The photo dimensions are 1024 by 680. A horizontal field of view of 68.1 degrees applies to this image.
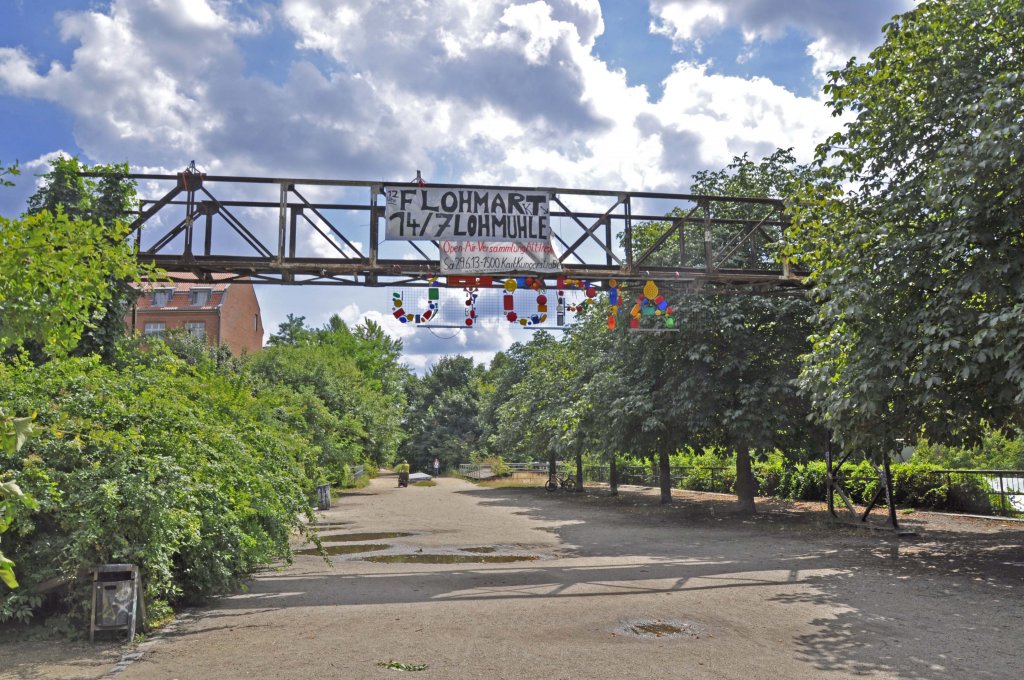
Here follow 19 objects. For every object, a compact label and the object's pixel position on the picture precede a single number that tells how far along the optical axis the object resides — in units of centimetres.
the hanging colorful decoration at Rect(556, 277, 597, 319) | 1391
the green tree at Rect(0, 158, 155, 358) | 471
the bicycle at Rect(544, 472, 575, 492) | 3734
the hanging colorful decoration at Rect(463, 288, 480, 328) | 1467
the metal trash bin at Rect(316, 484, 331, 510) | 2581
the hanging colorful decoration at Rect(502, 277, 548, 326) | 1370
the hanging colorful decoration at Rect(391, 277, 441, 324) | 1442
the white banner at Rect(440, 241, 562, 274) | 1324
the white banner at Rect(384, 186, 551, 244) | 1323
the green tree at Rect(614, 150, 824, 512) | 1842
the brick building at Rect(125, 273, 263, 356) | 5278
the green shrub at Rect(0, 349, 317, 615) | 732
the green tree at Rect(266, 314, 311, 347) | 7831
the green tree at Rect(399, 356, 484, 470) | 7125
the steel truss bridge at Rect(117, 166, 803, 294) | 1310
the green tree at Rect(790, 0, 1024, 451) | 945
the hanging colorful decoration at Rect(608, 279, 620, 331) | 1416
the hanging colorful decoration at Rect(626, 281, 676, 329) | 1467
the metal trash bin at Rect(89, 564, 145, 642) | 734
